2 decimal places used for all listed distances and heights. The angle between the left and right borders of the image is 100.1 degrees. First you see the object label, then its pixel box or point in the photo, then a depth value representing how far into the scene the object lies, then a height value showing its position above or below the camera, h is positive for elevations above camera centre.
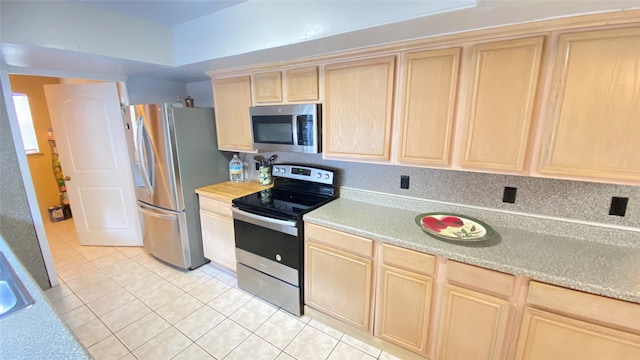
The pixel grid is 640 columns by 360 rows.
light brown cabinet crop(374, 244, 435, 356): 1.61 -1.06
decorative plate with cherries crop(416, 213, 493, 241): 1.60 -0.63
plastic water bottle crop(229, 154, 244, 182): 3.02 -0.45
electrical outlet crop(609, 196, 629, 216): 1.49 -0.44
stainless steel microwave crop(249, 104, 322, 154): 2.12 +0.00
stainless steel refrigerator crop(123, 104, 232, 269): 2.54 -0.40
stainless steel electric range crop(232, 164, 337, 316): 2.08 -0.84
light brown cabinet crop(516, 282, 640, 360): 1.16 -0.91
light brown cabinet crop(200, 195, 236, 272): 2.58 -1.02
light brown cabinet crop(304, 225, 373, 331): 1.83 -1.05
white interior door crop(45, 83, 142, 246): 3.02 -0.37
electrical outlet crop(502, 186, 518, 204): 1.75 -0.44
